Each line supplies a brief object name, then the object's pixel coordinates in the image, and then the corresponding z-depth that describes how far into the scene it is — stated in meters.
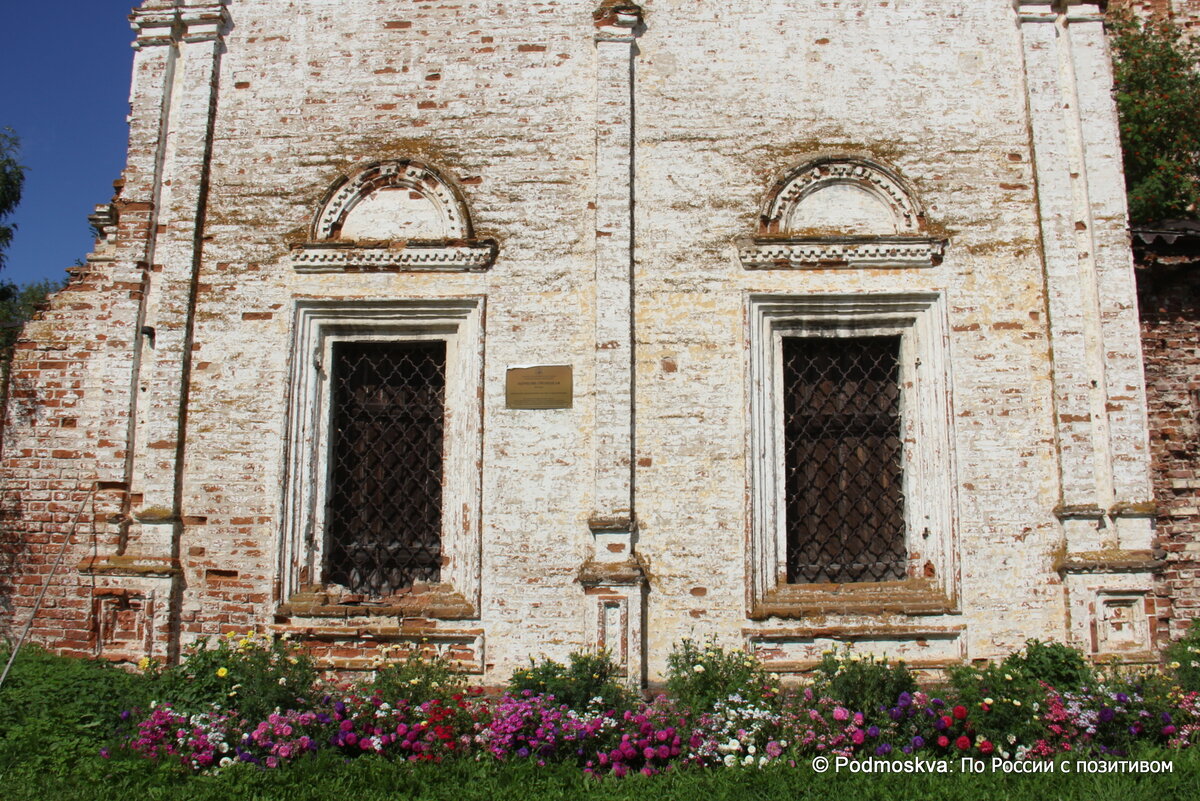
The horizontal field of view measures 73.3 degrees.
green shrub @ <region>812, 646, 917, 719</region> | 5.06
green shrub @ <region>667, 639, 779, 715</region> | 5.24
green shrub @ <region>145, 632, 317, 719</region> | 5.12
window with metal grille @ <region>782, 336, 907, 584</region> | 6.16
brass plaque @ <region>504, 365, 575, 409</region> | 6.10
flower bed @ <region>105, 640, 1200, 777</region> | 4.77
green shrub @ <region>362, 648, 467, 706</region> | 5.25
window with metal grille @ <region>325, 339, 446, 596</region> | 6.20
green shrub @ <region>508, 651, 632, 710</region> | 5.17
